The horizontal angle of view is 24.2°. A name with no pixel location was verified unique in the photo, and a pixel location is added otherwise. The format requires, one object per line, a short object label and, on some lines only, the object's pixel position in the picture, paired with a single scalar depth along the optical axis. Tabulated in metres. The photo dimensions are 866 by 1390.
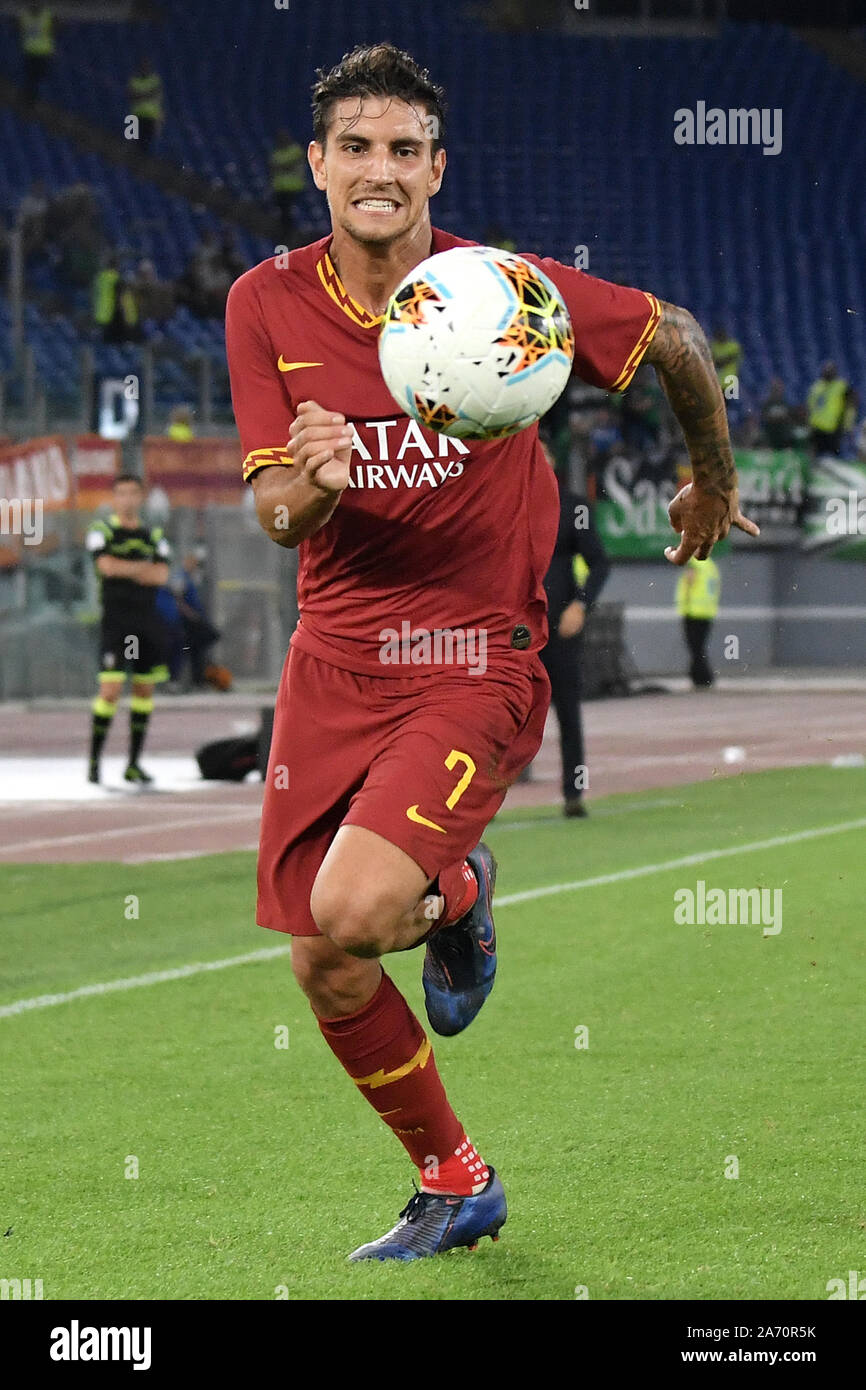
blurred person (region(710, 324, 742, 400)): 24.16
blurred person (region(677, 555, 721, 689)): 22.98
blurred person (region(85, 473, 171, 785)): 13.70
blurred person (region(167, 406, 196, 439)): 21.98
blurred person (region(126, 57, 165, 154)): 26.58
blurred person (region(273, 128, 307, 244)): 25.81
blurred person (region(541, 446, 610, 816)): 11.12
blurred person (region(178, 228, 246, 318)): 25.64
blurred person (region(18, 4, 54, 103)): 28.23
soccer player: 3.82
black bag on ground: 13.60
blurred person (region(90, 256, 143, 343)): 24.12
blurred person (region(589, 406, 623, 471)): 24.53
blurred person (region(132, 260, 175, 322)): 25.00
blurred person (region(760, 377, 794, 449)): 25.23
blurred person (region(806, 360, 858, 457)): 25.25
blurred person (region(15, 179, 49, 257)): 25.41
